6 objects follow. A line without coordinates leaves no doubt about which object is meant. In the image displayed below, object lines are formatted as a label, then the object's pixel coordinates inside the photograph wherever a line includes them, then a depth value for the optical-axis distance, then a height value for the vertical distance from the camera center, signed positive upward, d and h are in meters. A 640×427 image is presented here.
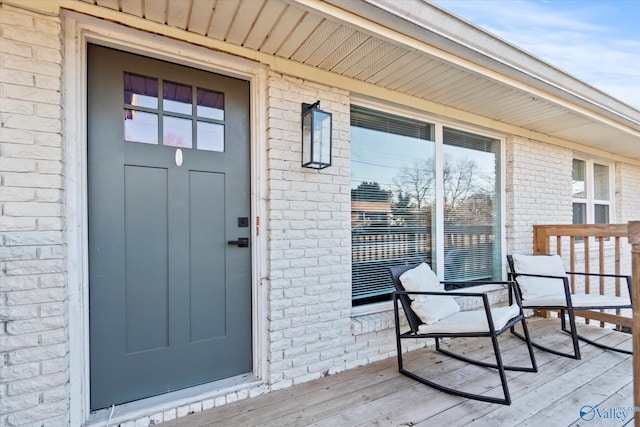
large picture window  2.67 +0.15
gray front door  1.76 -0.05
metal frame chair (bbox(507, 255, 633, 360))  2.54 -0.82
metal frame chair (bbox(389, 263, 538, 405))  1.89 -0.80
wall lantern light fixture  2.14 +0.56
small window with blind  4.69 +0.39
